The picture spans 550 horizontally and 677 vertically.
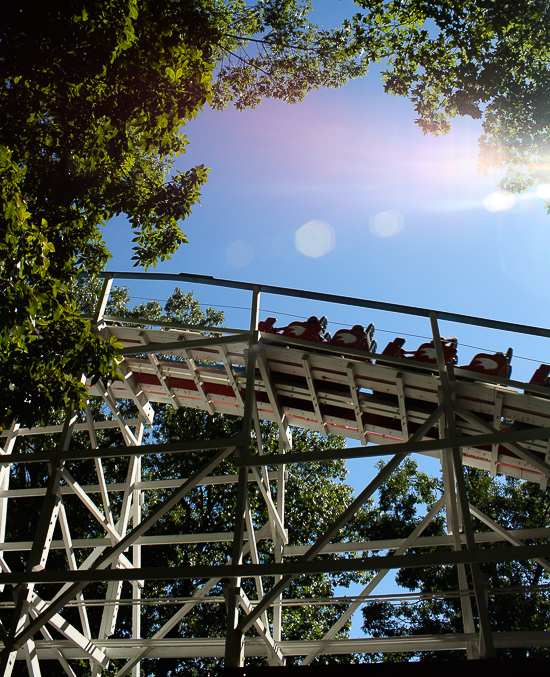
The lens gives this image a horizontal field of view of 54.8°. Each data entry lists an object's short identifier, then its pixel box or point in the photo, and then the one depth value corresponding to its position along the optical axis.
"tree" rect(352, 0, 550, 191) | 7.70
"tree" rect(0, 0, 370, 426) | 5.07
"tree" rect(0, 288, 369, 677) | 16.78
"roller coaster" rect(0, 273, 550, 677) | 5.48
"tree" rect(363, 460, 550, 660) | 17.53
